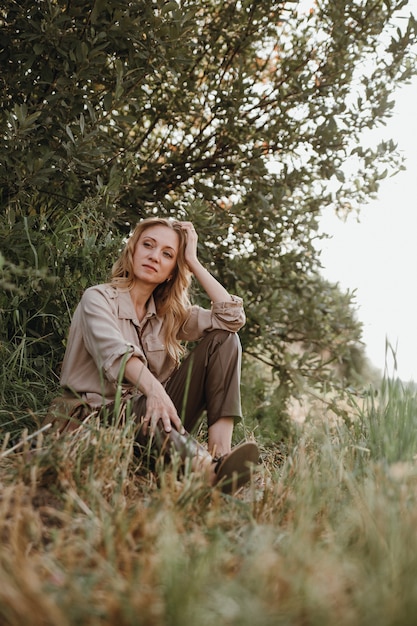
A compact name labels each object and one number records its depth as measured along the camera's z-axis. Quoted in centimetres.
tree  332
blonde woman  259
